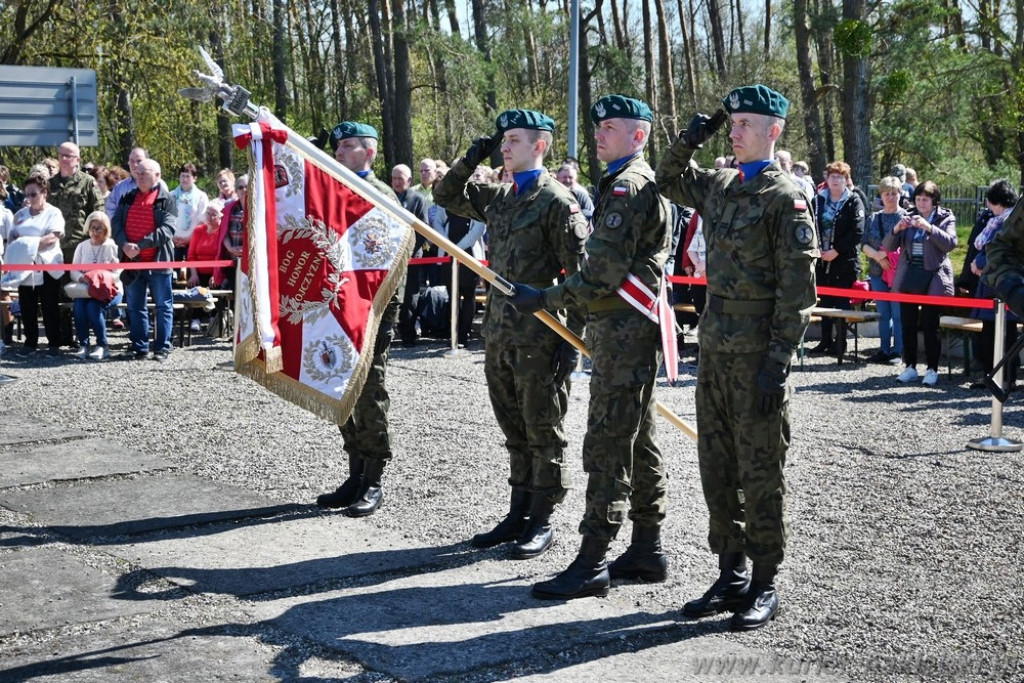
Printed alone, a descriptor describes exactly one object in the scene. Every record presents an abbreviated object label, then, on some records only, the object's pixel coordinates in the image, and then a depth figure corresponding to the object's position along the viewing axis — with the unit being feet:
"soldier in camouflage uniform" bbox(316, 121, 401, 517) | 22.66
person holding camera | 38.93
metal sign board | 47.55
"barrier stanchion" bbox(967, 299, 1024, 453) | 28.81
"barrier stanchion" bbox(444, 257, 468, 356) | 45.57
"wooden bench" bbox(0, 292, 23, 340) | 49.65
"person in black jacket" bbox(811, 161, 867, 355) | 43.93
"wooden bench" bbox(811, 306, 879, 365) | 42.16
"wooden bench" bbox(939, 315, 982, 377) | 37.86
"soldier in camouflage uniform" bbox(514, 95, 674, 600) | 17.93
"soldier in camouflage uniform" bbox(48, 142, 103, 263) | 48.19
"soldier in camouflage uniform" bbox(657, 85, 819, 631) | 16.34
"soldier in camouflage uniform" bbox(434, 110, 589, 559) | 20.01
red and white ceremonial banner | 21.04
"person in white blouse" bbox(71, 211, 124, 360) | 45.16
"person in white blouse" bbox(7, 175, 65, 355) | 45.93
